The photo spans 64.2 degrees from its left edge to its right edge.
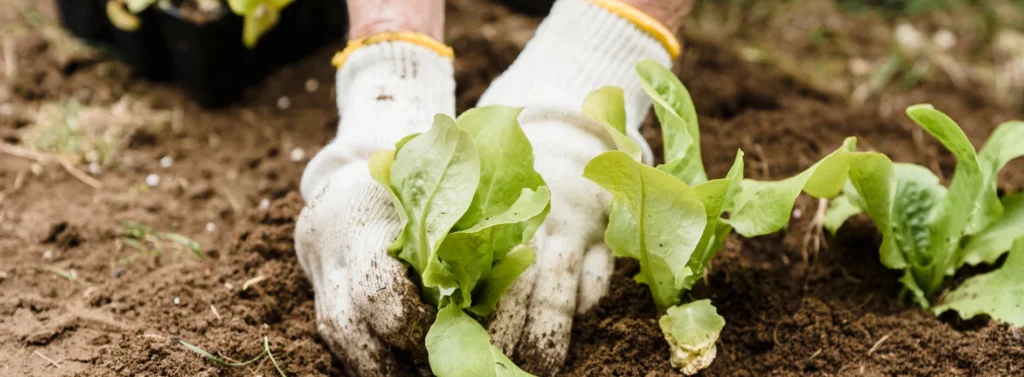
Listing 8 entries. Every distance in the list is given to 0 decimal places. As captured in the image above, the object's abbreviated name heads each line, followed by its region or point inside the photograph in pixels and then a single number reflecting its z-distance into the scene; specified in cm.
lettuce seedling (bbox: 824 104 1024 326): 109
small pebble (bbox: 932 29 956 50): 221
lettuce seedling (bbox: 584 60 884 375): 95
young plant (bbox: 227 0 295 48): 159
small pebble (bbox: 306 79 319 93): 184
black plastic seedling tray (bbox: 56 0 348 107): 172
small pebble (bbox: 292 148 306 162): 156
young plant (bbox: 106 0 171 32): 170
